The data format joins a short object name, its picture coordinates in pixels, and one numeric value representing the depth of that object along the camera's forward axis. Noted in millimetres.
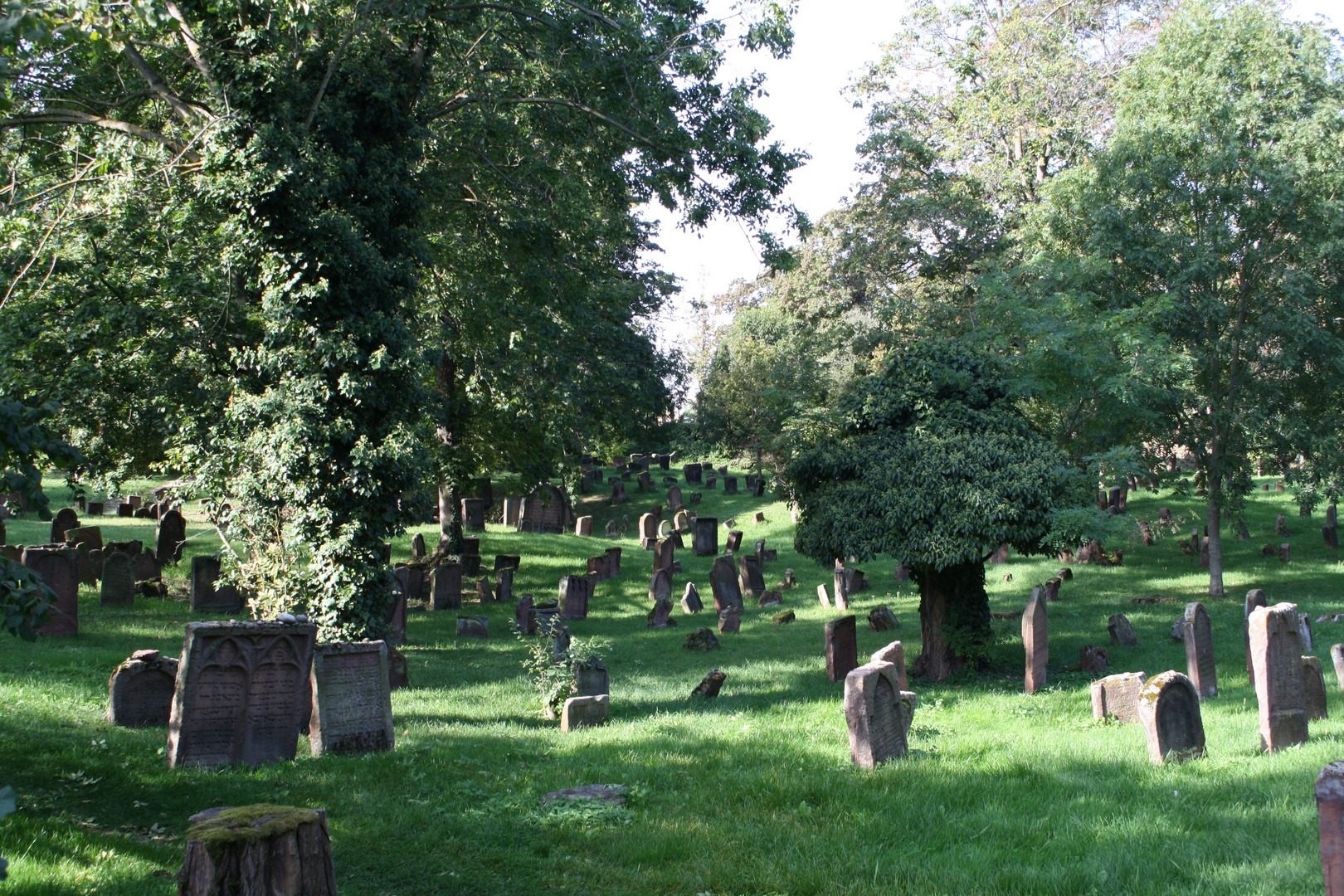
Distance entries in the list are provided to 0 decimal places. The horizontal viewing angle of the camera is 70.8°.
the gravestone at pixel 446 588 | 20125
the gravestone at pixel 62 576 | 13234
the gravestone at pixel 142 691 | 9023
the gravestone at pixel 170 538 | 20297
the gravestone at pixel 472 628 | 17281
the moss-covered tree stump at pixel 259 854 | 3799
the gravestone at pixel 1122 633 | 14977
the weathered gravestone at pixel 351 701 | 8656
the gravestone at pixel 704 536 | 27359
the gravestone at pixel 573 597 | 19938
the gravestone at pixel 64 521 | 21656
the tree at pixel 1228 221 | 19891
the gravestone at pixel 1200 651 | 10820
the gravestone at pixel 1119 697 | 9430
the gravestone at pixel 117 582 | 16203
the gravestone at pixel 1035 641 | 12023
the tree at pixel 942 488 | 12609
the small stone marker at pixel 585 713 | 10531
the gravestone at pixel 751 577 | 22328
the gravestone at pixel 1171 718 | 7367
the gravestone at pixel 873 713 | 7656
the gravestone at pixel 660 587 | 21719
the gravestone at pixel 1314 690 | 8656
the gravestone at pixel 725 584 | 21031
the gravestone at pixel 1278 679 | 7559
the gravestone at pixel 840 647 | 13148
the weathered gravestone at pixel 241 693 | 7844
